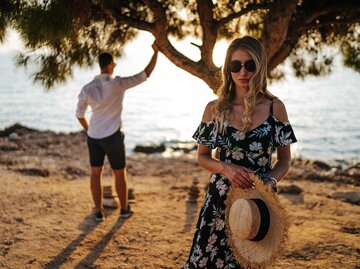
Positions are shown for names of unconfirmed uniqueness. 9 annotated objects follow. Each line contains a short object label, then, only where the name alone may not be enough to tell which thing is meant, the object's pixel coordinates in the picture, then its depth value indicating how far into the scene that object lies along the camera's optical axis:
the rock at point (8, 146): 13.26
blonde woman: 2.46
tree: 3.48
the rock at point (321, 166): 15.71
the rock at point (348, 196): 7.37
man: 5.15
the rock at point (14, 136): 17.02
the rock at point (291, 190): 7.80
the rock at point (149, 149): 20.05
